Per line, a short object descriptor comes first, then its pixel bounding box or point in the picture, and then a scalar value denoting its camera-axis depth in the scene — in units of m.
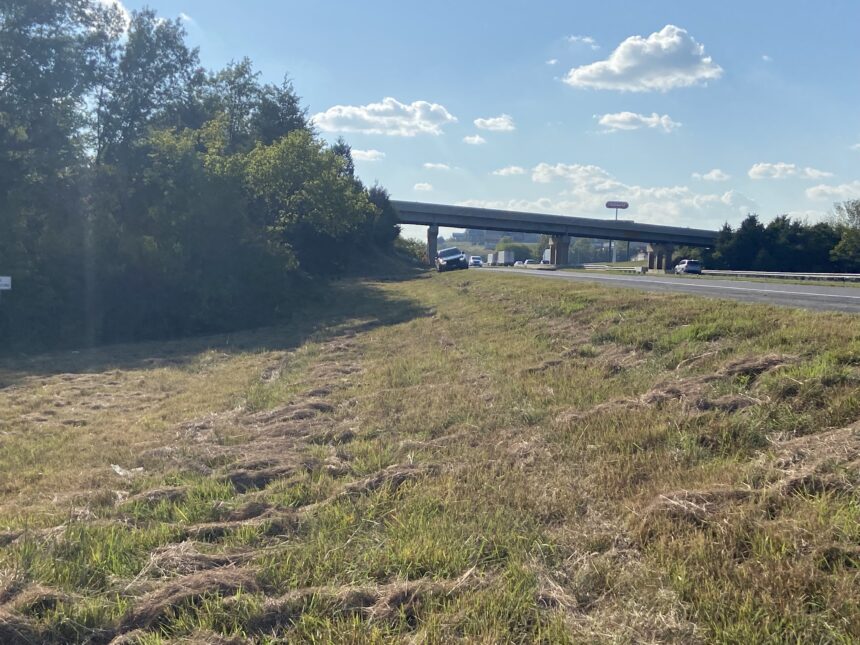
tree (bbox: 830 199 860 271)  60.69
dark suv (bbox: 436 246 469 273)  52.50
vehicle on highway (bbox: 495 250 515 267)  107.00
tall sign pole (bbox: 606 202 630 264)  141.88
